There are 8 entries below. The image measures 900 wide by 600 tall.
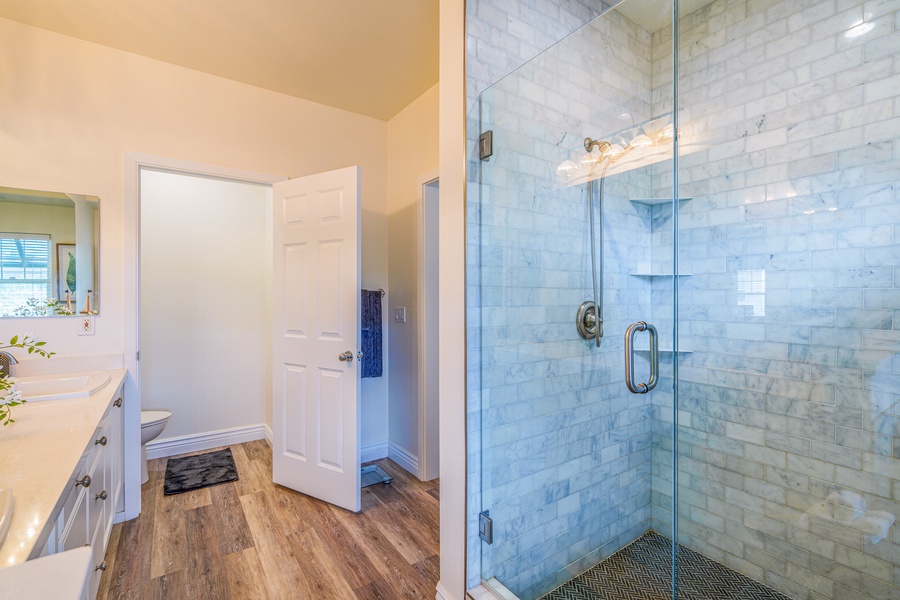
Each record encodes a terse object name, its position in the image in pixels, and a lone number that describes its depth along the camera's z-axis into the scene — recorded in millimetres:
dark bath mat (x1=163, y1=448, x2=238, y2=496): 2674
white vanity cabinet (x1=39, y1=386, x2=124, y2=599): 1055
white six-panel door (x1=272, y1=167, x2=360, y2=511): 2426
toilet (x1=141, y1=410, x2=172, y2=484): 2666
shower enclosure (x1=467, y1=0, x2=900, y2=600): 1520
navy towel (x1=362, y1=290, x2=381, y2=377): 2961
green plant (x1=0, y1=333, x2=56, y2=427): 1150
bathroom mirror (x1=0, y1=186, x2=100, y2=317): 2078
